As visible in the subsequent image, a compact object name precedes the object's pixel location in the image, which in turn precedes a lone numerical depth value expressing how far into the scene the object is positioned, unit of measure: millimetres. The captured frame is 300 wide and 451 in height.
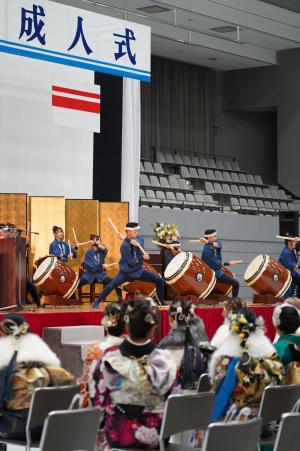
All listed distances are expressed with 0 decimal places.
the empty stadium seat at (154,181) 17766
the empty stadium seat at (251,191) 19806
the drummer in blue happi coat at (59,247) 11445
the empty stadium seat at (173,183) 18172
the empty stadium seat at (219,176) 19702
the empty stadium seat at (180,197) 17797
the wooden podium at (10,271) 9422
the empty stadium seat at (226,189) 19255
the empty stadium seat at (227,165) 20819
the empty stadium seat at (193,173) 19298
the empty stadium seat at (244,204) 18875
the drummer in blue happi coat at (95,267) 11352
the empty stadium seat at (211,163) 20388
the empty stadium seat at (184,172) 19172
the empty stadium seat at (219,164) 20594
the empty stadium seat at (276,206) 19786
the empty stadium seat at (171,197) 17453
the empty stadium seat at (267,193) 20003
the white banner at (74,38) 11102
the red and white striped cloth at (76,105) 12336
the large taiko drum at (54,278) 10812
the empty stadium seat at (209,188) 19047
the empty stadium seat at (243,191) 19569
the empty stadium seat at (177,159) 19703
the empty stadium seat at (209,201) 18203
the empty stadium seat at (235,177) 20266
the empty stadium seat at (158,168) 18486
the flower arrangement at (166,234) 11930
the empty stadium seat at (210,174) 19702
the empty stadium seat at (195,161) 20031
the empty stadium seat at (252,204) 19188
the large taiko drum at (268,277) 11844
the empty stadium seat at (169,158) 19578
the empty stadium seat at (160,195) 17438
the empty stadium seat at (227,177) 19952
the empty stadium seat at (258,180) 20533
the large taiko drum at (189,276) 11000
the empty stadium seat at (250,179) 20408
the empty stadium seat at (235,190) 19375
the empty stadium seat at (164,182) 17953
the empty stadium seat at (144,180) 17659
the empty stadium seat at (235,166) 20975
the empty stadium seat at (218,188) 19111
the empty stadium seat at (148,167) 18328
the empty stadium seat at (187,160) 19766
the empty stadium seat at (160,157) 19573
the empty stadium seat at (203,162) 20273
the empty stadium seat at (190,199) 17844
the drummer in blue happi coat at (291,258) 12211
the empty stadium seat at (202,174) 19422
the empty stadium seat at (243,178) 20312
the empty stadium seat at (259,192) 19916
